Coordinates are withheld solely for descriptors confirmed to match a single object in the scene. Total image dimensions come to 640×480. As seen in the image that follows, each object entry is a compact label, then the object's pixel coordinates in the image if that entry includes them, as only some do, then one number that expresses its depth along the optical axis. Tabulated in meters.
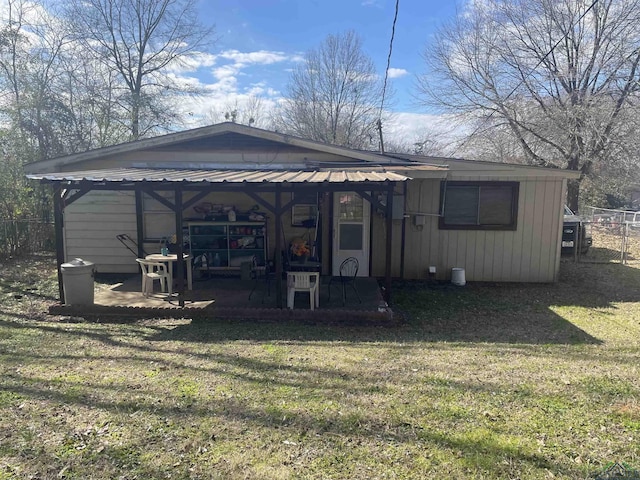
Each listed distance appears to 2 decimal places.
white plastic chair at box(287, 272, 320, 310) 5.93
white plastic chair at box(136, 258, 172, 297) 6.56
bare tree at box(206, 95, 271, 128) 20.39
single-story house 7.97
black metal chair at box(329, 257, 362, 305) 7.85
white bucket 8.13
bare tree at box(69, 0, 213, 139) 17.88
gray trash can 5.81
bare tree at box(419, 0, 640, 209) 14.97
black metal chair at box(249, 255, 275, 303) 7.98
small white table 6.54
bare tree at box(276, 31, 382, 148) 26.47
